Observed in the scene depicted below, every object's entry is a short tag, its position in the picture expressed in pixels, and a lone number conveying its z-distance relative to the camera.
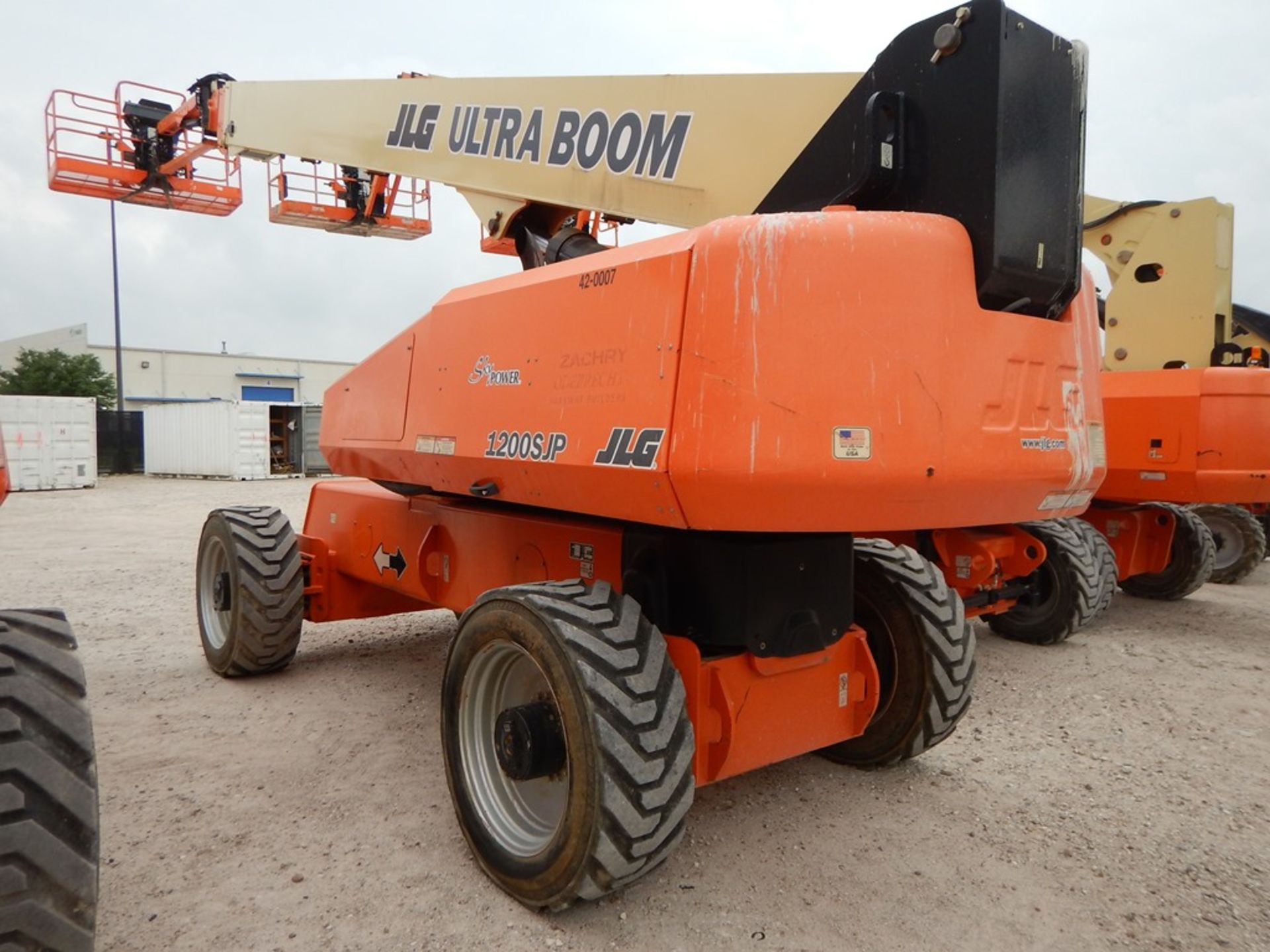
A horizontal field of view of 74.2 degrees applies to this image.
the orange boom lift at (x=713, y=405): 2.15
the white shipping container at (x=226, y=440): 21.59
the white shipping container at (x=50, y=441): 18.73
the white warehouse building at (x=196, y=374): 44.88
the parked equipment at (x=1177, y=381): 5.95
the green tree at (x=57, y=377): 32.41
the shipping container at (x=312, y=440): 23.81
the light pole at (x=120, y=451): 24.94
